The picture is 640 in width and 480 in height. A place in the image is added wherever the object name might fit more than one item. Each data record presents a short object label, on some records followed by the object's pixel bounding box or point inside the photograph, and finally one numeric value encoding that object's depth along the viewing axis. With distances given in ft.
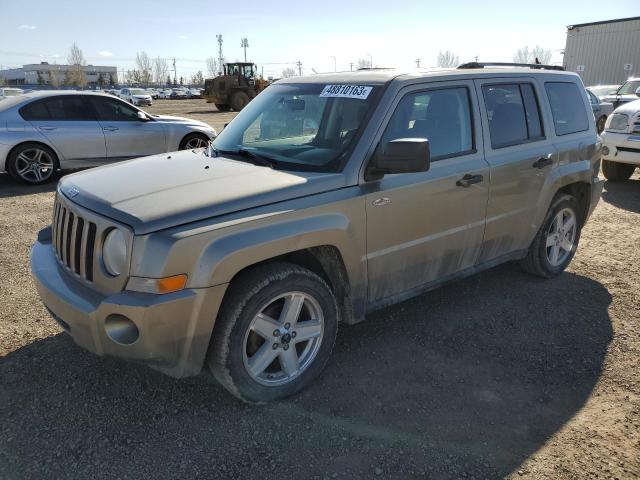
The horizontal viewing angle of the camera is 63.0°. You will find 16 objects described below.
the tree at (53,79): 351.73
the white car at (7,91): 86.26
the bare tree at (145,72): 458.50
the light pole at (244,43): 361.30
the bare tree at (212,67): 453.54
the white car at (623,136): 27.30
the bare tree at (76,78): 349.41
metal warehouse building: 100.83
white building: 390.07
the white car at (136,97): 149.07
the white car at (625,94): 50.66
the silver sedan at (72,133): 28.32
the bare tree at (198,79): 504.63
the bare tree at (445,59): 260.99
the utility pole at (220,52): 408.67
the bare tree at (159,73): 509.02
